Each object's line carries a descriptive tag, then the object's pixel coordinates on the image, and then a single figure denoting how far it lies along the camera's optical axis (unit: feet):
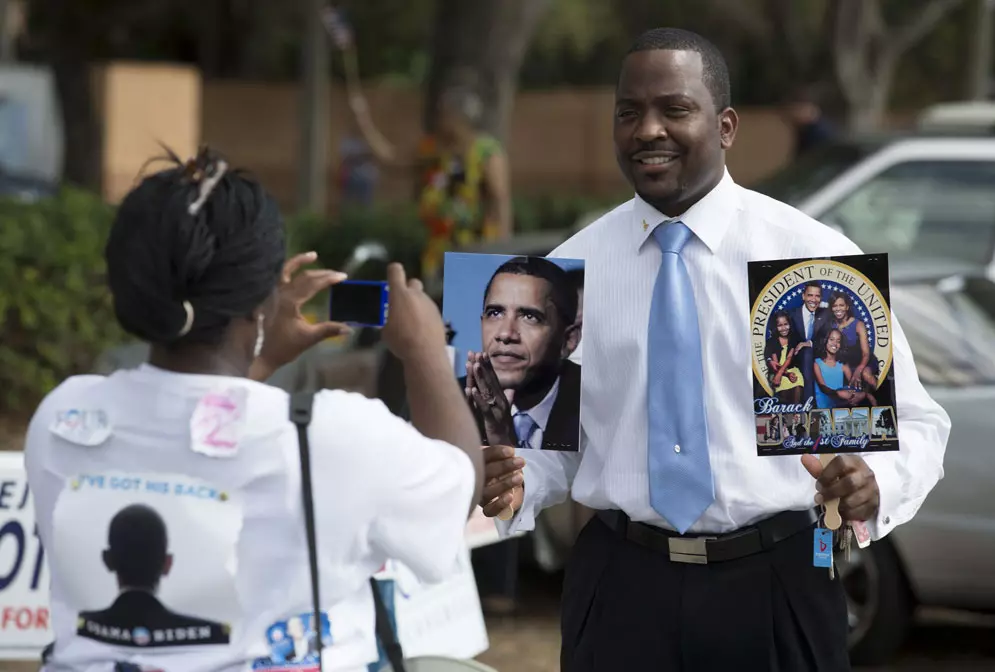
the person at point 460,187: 32.09
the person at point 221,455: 7.66
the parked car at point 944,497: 19.72
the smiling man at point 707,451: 10.34
